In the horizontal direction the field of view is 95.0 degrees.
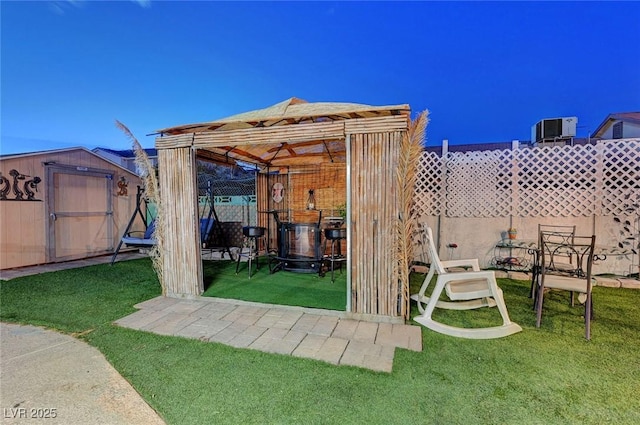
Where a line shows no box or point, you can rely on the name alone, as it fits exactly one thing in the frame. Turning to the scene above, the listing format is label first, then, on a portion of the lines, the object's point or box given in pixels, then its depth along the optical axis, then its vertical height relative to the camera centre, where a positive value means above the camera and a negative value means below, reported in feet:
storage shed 18.44 +0.19
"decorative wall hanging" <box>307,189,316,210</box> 22.03 +0.48
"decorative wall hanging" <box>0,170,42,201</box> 17.95 +1.32
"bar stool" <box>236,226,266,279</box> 16.30 -1.41
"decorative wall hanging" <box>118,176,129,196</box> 24.86 +1.81
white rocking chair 9.04 -2.90
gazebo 10.18 +1.13
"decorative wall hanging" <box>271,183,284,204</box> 23.00 +1.14
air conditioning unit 20.84 +5.56
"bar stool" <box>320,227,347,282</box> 15.29 -1.49
